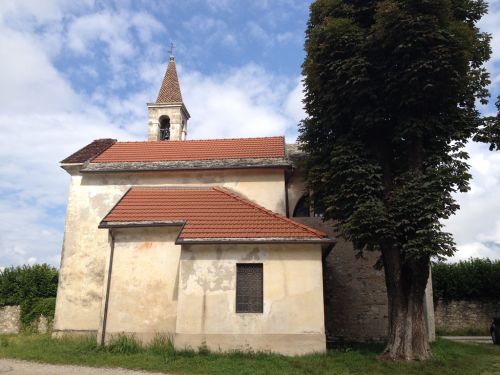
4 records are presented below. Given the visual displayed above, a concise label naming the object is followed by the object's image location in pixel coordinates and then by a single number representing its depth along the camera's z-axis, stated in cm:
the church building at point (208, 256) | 1284
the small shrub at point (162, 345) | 1262
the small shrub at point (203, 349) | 1237
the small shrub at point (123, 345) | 1319
